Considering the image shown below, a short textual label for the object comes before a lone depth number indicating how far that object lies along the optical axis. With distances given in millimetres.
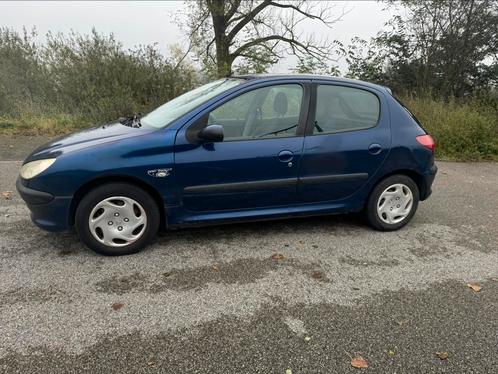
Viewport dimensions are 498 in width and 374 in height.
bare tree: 16453
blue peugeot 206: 3492
